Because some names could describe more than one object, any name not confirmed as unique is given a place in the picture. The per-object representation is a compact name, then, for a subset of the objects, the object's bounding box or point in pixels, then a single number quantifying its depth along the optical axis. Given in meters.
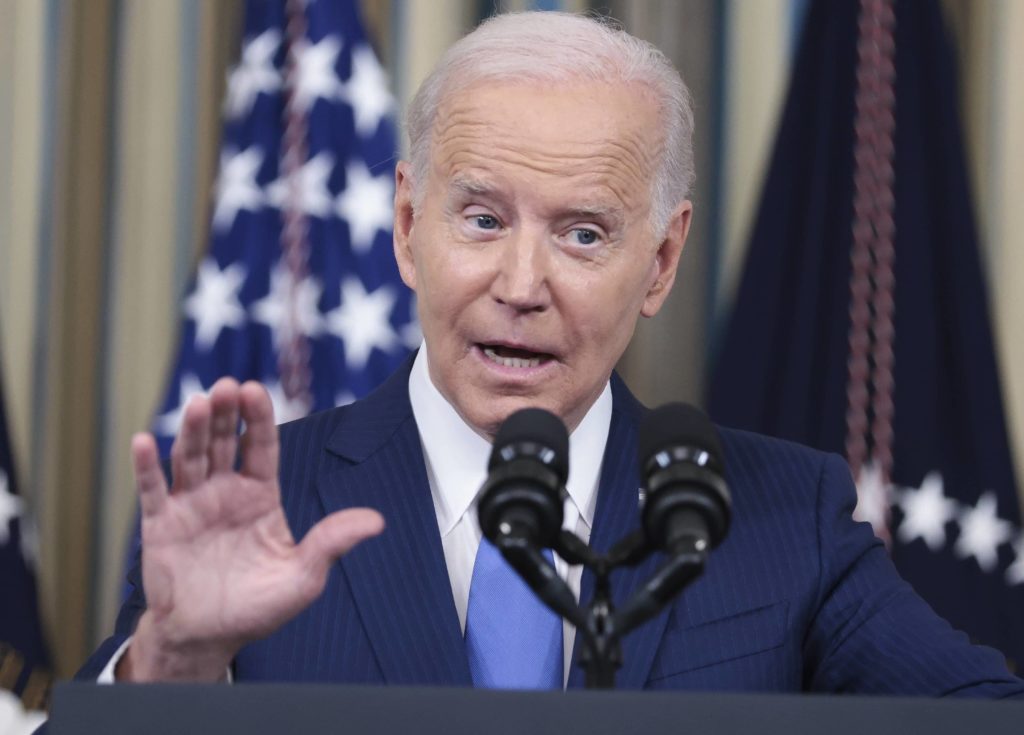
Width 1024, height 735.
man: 5.06
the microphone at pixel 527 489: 4.77
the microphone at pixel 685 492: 4.77
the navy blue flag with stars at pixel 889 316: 5.63
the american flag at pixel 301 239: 5.68
